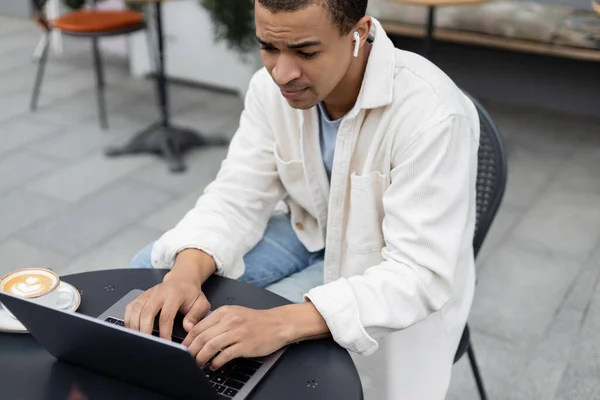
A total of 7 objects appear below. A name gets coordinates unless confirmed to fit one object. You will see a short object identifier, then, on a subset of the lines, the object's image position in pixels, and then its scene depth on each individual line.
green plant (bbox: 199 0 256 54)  3.81
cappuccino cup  1.12
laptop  0.88
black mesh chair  1.49
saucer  1.10
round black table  1.00
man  1.11
